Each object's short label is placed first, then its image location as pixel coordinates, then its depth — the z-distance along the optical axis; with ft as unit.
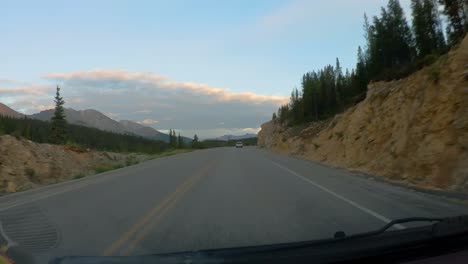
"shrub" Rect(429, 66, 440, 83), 65.14
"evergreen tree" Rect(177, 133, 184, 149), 435.94
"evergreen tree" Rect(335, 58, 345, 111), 316.58
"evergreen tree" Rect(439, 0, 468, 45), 166.40
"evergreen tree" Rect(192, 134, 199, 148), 491.72
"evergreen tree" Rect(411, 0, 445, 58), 205.16
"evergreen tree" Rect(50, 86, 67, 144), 295.26
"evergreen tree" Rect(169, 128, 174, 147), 444.23
